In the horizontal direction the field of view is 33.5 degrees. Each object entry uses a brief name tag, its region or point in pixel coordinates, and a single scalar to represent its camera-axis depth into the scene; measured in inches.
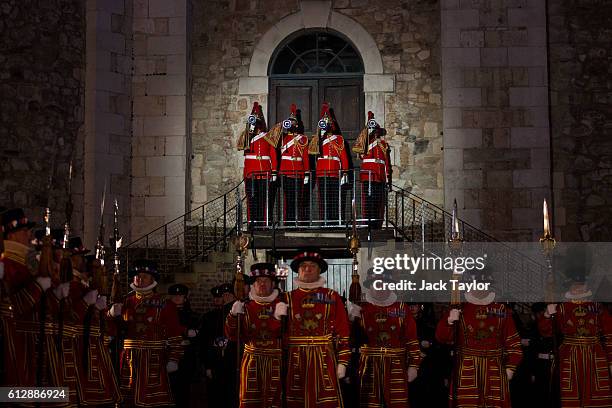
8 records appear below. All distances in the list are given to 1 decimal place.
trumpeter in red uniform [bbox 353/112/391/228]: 706.8
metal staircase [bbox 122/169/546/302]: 692.1
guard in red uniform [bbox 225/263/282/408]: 458.6
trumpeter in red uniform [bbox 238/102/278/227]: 713.0
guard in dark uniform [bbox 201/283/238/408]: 549.0
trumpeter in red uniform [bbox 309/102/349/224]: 714.8
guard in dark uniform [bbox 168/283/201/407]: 556.4
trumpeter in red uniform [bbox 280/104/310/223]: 718.5
